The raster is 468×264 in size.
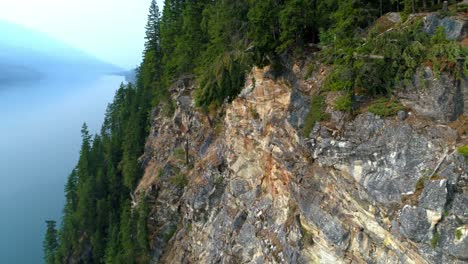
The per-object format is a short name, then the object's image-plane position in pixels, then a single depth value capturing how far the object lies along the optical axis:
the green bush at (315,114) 16.03
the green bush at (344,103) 14.90
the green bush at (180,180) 29.55
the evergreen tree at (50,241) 43.62
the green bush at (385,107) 13.73
